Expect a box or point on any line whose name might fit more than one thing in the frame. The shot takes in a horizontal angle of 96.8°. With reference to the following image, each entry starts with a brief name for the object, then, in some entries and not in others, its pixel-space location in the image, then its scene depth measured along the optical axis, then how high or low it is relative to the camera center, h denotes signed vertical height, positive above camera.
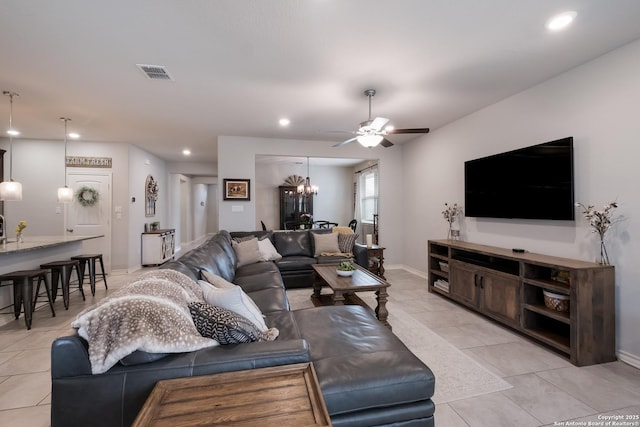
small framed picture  5.25 +0.46
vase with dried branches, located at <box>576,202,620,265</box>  2.41 -0.06
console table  2.28 -0.79
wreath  5.50 +0.36
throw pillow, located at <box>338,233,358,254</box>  4.93 -0.50
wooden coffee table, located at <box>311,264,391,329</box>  2.79 -0.72
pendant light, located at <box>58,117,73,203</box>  4.35 +0.31
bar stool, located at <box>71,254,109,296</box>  4.04 -0.71
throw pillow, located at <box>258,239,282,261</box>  4.46 -0.59
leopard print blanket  1.09 -0.46
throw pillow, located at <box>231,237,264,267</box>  4.19 -0.57
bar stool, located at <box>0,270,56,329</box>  3.02 -0.80
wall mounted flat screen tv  2.78 +0.34
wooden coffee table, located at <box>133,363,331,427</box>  0.84 -0.61
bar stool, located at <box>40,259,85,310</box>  3.58 -0.76
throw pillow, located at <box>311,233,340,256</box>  4.86 -0.52
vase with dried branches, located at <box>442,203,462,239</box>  4.32 -0.01
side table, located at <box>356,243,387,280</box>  4.96 -0.82
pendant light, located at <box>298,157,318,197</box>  8.23 +0.73
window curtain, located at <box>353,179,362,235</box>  9.06 +0.31
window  8.09 +0.61
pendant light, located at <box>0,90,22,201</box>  3.46 +0.30
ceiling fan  3.13 +0.94
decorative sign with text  5.52 +1.03
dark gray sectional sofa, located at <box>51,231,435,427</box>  1.10 -0.74
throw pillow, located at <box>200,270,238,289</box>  2.03 -0.49
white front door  5.53 +0.03
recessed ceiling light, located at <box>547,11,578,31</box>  2.00 +1.40
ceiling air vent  2.72 +1.41
